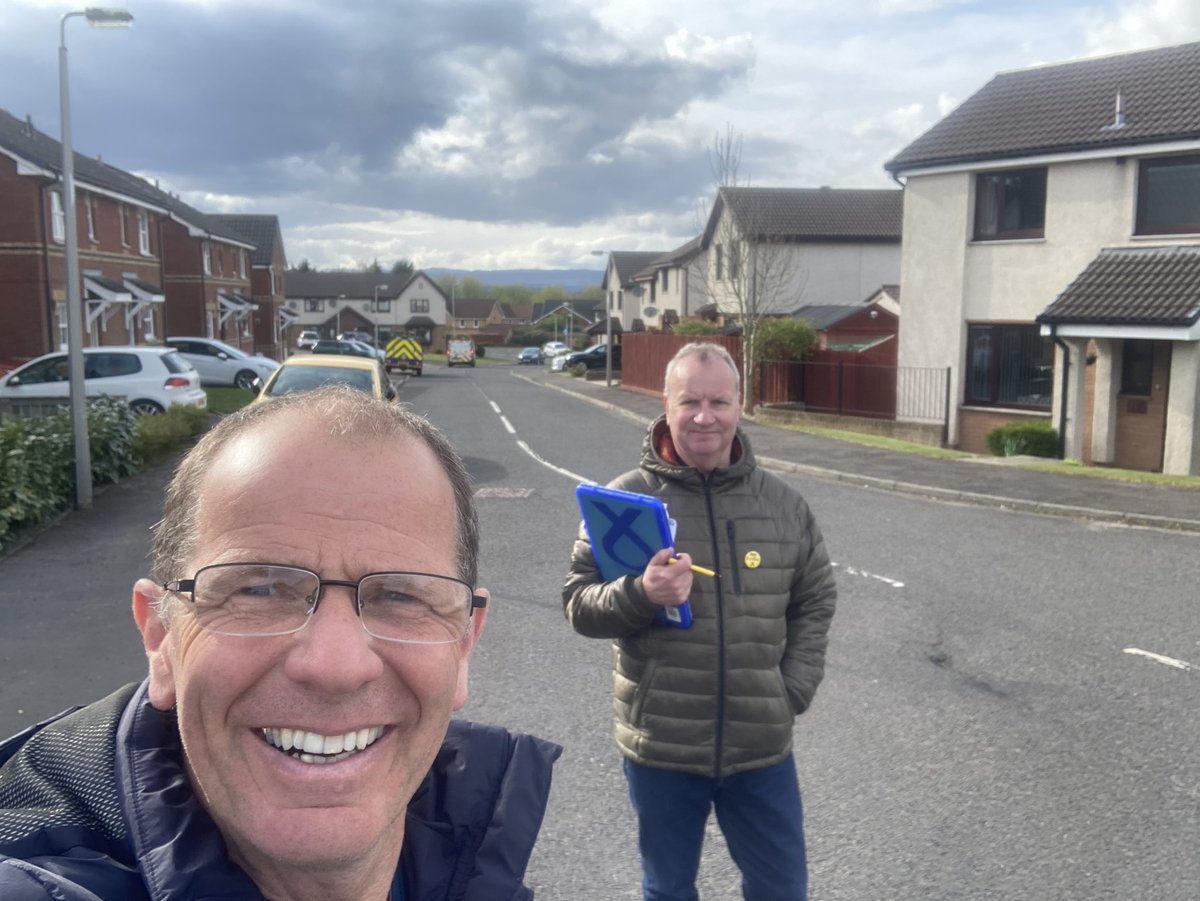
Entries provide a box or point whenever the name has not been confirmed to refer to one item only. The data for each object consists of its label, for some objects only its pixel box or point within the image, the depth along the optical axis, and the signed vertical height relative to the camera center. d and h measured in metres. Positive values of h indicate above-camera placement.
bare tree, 26.45 +1.64
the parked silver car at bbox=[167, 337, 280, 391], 32.56 -1.57
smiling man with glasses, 1.31 -0.47
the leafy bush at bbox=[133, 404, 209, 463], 15.69 -1.86
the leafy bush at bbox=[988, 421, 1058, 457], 18.67 -2.16
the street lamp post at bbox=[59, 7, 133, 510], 12.20 -0.28
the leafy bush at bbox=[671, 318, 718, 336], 33.88 -0.44
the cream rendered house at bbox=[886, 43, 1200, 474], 18.11 +1.11
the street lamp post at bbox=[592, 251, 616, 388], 39.40 -1.78
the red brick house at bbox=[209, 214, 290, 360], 62.66 +2.12
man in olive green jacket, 3.14 -1.02
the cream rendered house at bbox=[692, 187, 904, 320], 42.28 +2.83
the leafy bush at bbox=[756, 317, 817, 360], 26.31 -0.60
